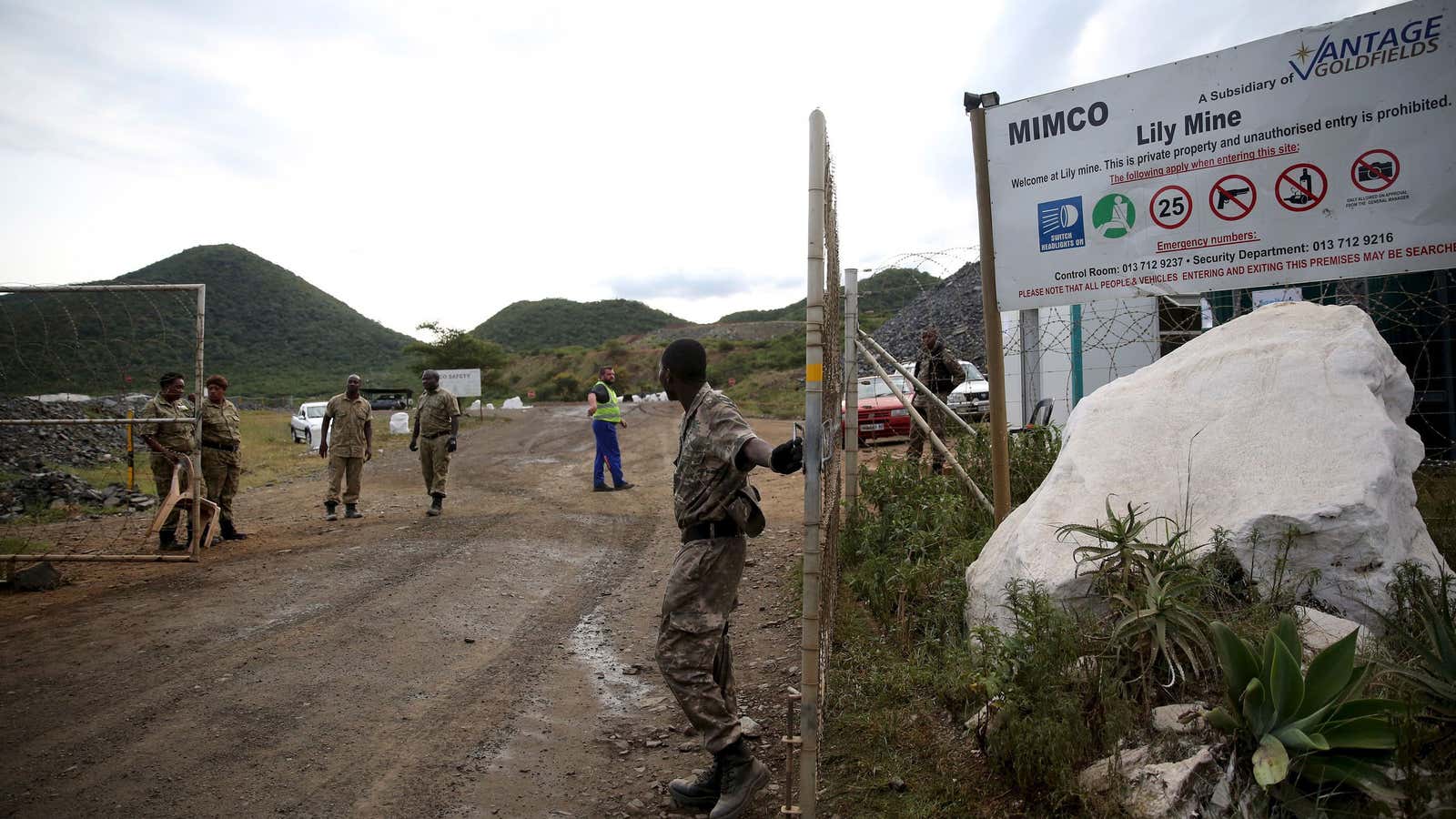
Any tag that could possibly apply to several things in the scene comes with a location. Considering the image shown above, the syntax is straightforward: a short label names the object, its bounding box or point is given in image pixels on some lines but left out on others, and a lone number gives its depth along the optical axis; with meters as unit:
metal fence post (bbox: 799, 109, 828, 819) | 2.81
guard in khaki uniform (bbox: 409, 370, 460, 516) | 10.30
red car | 15.03
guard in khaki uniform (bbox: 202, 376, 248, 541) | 9.08
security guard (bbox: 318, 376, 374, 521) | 10.23
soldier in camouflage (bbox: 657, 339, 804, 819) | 3.38
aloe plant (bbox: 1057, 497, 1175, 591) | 3.47
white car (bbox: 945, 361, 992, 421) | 14.71
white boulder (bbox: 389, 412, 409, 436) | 24.22
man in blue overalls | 11.66
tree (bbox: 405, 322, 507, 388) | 40.06
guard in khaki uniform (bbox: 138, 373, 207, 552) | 8.54
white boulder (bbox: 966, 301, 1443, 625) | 3.43
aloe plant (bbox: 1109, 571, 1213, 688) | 3.12
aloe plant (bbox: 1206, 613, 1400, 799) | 2.40
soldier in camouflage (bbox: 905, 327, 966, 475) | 10.00
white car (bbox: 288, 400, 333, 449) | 23.42
